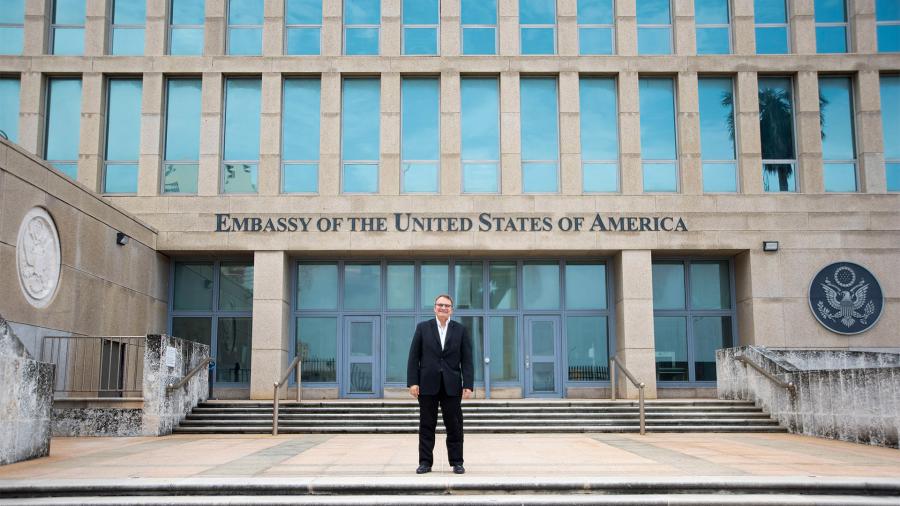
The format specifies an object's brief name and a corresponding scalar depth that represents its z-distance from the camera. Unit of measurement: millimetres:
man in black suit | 8853
